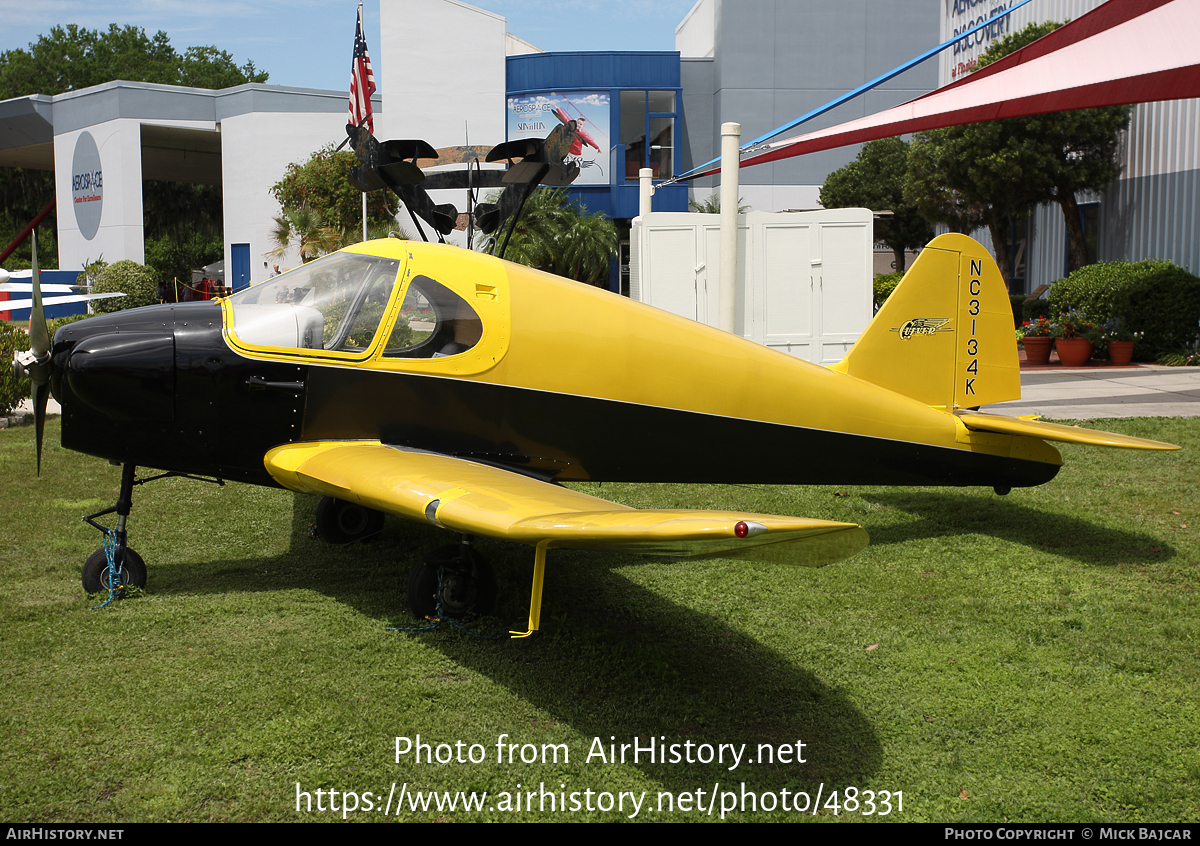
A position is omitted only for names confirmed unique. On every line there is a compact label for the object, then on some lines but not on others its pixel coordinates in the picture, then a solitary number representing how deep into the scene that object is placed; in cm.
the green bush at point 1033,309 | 2109
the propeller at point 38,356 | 493
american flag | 1736
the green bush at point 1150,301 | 1736
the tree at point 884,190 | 3575
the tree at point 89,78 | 5816
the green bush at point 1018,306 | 2337
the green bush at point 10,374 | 1121
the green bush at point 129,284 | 3259
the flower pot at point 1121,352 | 1750
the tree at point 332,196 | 3434
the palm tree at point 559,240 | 3128
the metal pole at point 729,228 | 1167
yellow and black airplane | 487
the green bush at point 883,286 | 2718
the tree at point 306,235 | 3351
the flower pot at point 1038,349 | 1795
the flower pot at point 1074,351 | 1753
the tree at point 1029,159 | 1927
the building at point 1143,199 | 1780
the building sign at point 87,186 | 3816
